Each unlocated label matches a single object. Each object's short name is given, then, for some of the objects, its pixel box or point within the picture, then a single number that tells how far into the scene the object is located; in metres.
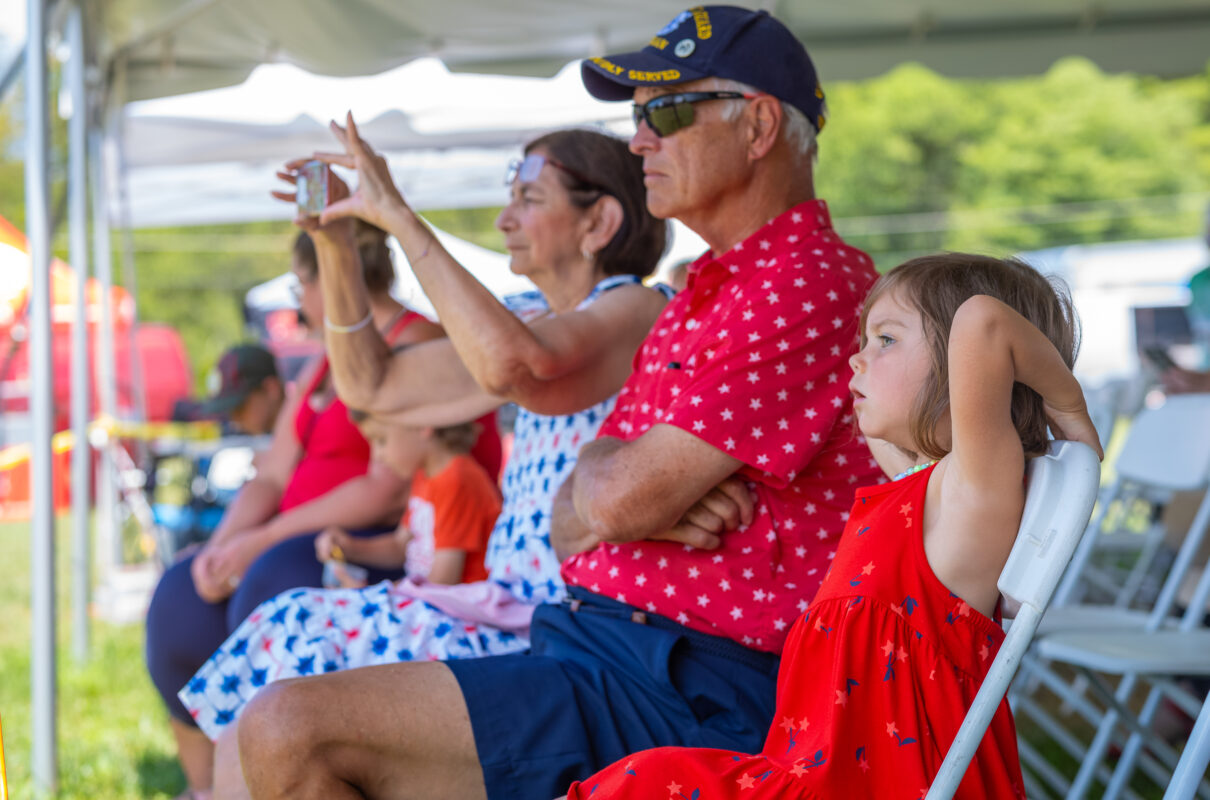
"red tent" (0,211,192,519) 4.27
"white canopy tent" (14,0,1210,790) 4.66
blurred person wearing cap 5.23
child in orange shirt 2.76
